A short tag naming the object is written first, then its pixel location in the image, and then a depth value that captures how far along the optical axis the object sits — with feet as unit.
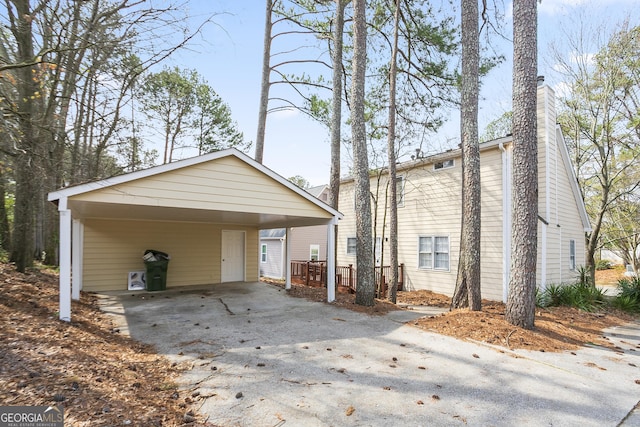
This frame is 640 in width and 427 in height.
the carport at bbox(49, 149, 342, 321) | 19.52
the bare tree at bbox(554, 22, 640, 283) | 38.14
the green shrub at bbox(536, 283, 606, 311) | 28.48
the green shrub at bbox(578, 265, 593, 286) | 34.67
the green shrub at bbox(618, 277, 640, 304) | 31.00
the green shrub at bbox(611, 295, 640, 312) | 29.27
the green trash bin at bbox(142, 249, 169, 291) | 33.06
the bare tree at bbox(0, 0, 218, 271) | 17.39
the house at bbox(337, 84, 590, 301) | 32.42
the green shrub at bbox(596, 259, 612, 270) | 78.18
